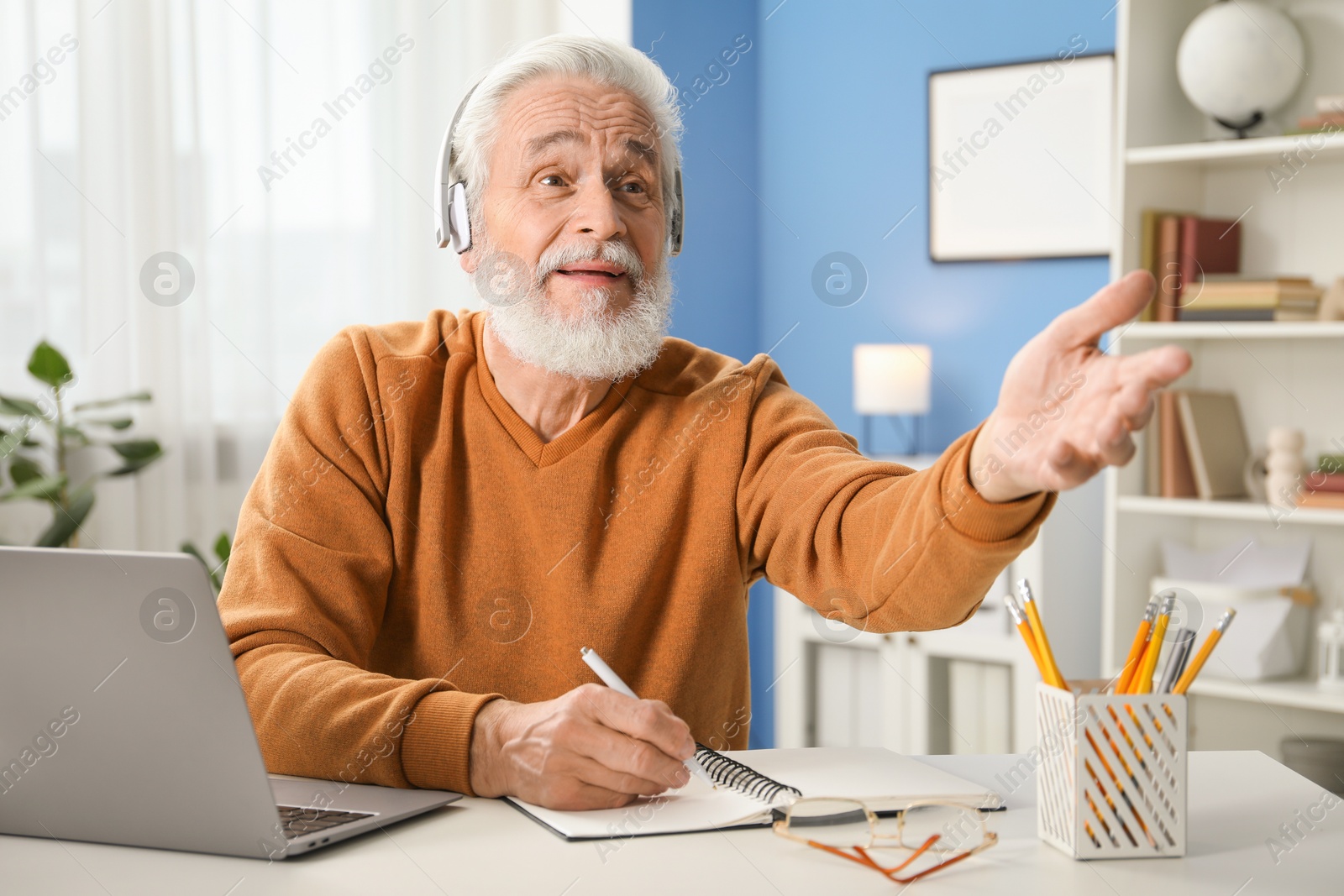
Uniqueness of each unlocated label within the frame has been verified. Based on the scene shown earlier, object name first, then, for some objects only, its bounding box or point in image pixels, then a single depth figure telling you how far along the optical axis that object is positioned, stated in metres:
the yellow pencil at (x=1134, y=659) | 0.87
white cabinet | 2.88
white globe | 2.66
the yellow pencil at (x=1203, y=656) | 0.86
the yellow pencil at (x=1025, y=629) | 0.90
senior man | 1.12
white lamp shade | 3.36
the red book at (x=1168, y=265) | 2.76
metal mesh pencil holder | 0.83
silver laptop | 0.79
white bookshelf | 2.72
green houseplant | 2.21
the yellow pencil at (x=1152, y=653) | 0.85
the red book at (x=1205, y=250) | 2.74
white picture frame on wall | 3.28
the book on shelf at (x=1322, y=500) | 2.56
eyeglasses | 0.83
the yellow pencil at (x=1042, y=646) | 0.88
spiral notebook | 0.88
